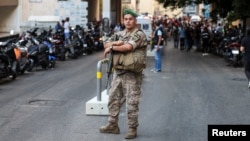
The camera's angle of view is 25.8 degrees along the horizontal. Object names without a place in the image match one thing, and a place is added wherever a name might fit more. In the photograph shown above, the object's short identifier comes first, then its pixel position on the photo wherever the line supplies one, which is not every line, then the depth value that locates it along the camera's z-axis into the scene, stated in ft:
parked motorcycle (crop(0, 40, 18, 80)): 48.01
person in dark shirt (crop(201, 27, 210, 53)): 105.60
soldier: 25.04
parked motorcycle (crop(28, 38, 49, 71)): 59.77
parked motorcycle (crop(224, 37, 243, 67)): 70.33
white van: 113.60
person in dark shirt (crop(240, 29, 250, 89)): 44.88
